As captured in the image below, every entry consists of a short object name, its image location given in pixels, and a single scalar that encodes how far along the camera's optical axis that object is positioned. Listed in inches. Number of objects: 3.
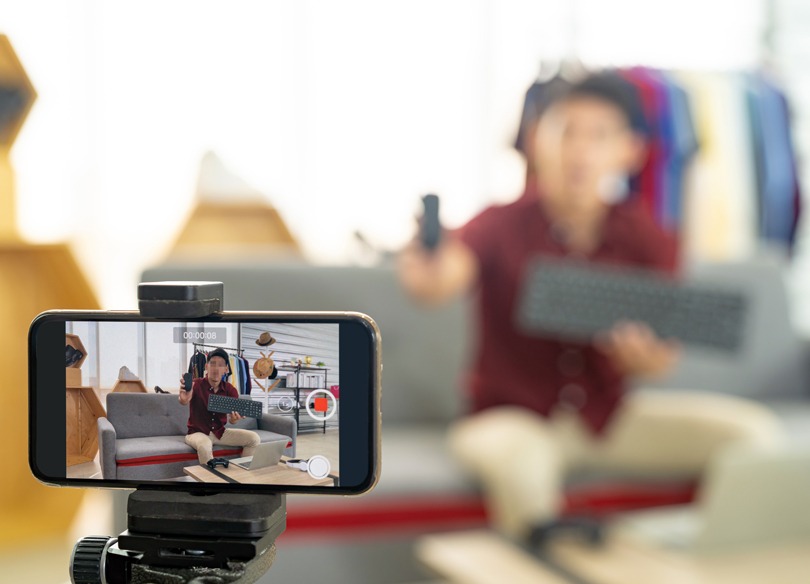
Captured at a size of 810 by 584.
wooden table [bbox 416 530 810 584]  32.9
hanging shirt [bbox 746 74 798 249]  81.7
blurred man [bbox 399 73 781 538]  54.7
